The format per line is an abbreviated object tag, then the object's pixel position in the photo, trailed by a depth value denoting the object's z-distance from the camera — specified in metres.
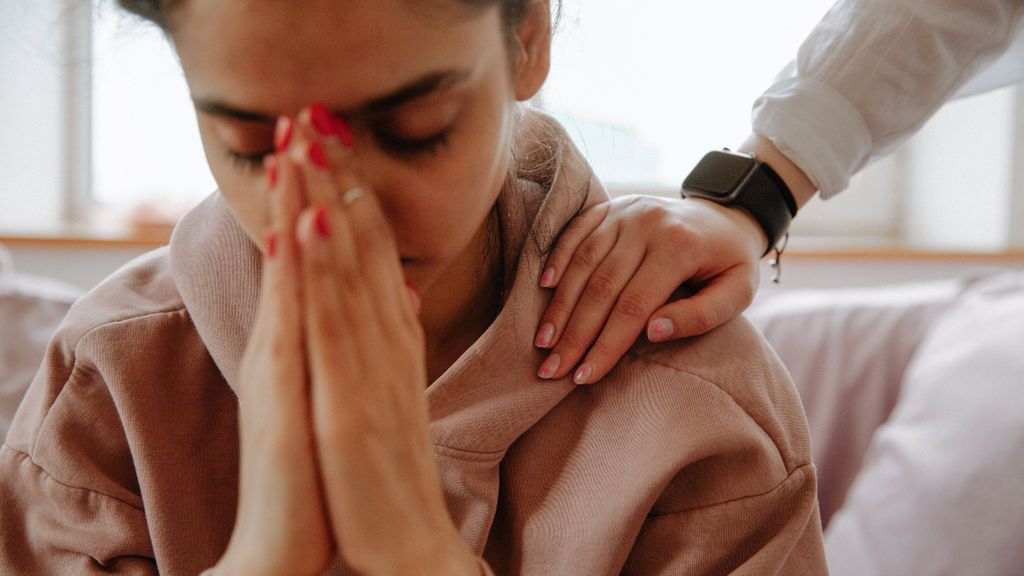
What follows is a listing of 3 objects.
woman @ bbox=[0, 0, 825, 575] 0.60
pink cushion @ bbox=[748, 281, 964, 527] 1.65
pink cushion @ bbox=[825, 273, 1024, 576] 1.30
